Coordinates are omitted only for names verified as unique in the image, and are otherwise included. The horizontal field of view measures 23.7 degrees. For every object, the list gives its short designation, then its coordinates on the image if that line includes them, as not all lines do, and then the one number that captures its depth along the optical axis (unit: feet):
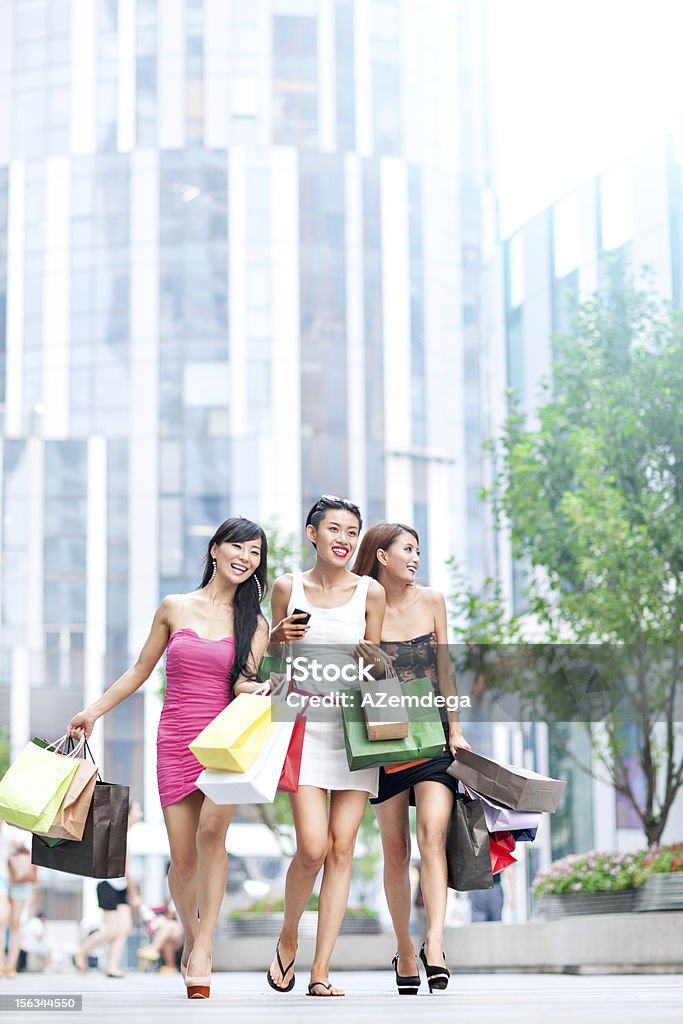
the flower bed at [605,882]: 42.83
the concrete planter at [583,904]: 43.70
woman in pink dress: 24.38
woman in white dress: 23.90
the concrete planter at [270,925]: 63.52
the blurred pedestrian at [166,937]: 70.33
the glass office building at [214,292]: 201.16
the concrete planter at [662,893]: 41.75
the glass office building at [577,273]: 105.09
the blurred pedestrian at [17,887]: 51.19
